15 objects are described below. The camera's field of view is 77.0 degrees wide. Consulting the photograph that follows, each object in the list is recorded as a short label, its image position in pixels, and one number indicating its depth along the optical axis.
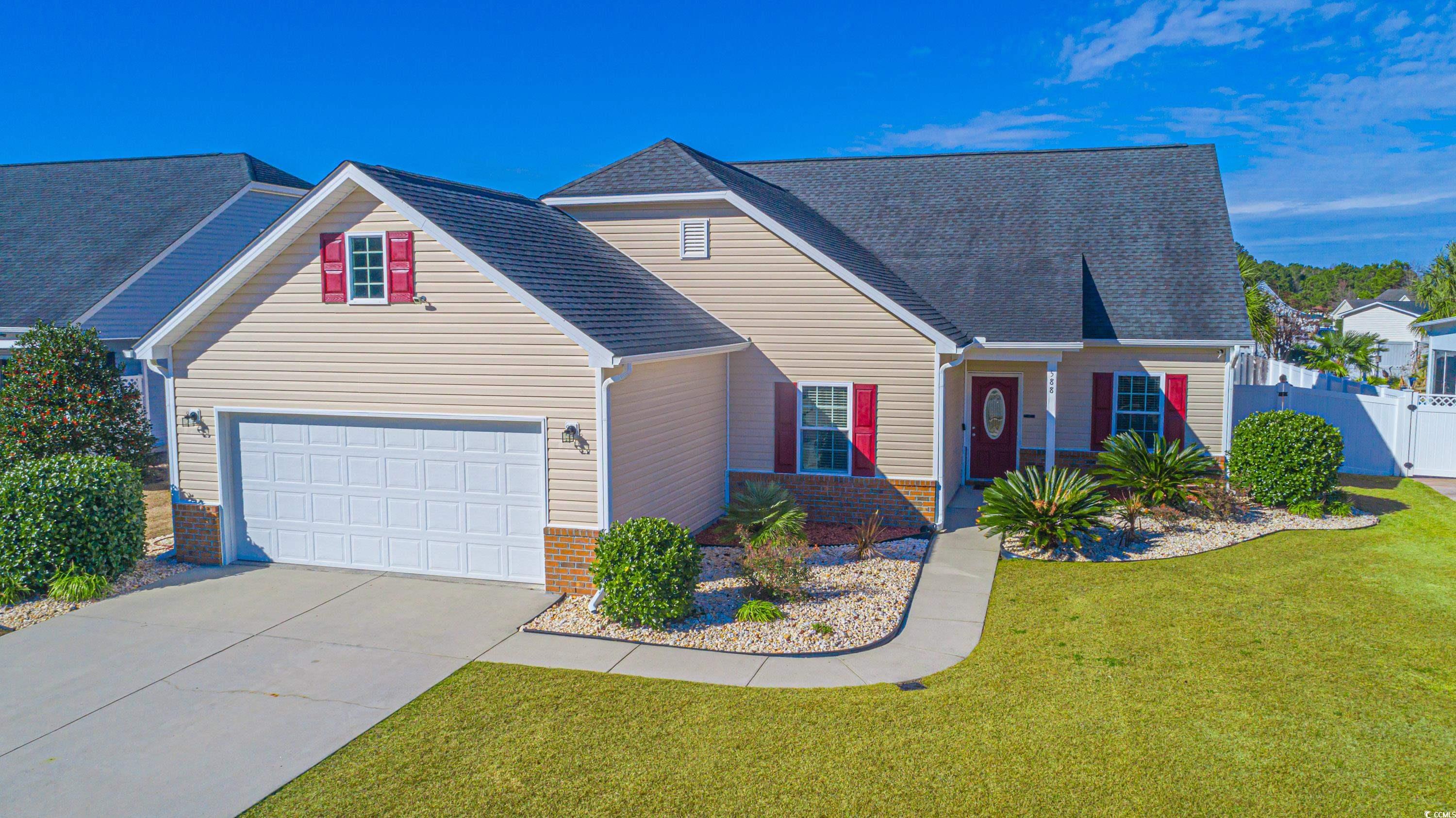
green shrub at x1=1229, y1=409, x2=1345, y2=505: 14.60
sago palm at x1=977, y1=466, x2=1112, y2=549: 12.58
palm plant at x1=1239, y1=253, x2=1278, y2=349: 28.67
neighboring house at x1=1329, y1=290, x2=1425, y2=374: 58.06
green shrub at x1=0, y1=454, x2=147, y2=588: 10.97
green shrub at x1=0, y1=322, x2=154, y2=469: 13.91
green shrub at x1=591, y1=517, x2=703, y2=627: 9.67
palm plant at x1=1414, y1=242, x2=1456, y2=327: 49.12
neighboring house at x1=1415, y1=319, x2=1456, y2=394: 21.62
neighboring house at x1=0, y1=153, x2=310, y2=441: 19.89
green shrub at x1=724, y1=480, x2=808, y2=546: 12.53
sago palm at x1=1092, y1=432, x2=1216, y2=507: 14.44
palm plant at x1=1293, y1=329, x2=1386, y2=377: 33.97
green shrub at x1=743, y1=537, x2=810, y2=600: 10.59
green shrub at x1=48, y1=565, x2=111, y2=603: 10.95
